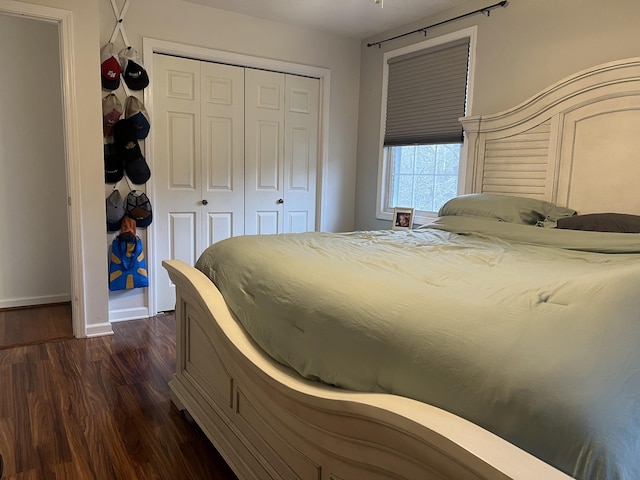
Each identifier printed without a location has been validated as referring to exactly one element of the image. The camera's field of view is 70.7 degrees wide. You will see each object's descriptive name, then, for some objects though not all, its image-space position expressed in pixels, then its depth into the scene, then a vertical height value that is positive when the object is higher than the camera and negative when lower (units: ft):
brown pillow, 6.99 -0.56
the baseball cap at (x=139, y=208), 11.08 -0.88
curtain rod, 10.30 +4.07
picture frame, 12.49 -1.05
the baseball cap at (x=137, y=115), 10.77 +1.34
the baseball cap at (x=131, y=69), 10.77 +2.43
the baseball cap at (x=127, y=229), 10.92 -1.40
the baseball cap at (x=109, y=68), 10.44 +2.36
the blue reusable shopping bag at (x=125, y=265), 11.05 -2.28
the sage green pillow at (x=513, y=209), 8.39 -0.47
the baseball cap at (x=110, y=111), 10.61 +1.40
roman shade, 11.43 +2.33
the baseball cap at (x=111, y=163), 10.77 +0.19
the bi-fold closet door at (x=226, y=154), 11.90 +0.59
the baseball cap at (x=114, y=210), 10.75 -0.92
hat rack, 10.73 +3.63
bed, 2.55 -1.17
